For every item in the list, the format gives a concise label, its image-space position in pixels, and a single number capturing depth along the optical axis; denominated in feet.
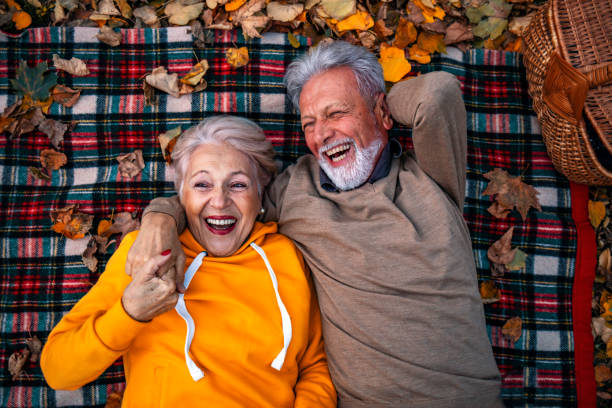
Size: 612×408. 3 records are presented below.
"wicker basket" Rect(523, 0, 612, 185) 7.95
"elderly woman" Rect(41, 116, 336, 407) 6.24
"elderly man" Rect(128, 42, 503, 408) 6.97
